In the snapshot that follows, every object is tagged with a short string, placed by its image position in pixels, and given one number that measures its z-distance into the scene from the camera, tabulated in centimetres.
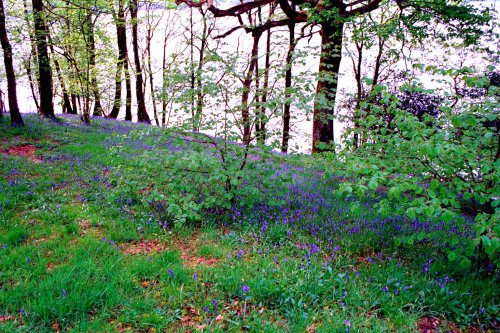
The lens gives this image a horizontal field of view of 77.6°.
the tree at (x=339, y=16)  1013
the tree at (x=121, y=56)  1634
